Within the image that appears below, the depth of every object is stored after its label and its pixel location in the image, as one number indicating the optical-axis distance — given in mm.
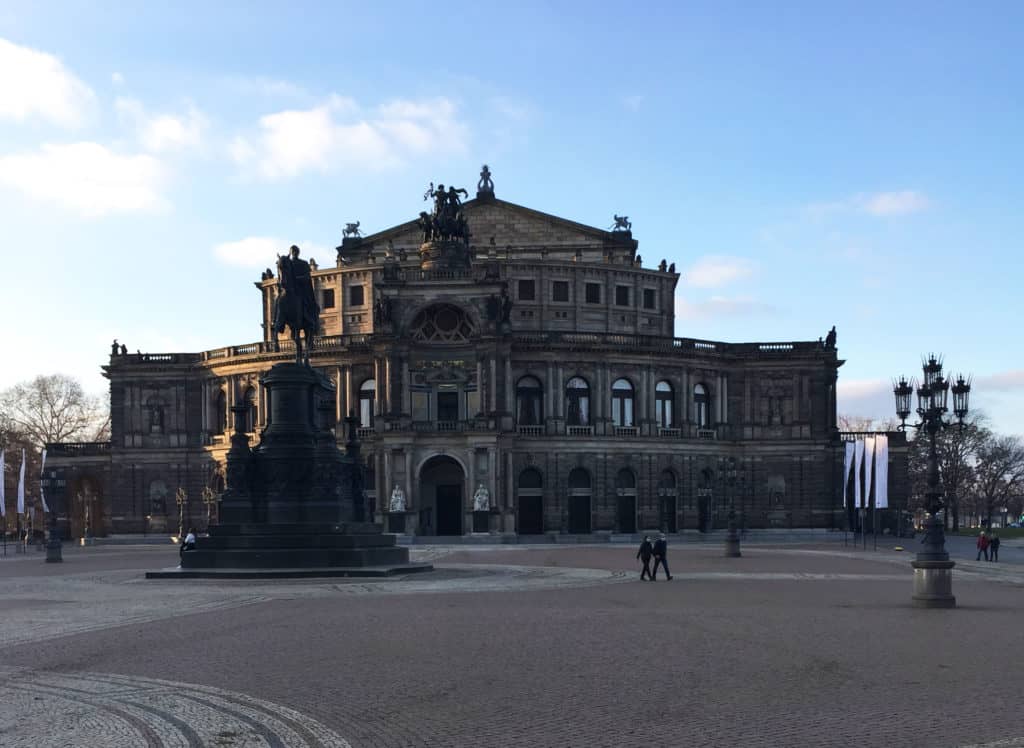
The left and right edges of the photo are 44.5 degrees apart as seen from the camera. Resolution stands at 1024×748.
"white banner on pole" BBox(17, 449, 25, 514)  80875
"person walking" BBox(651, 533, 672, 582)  40375
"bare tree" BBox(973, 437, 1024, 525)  136250
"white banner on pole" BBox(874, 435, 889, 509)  70312
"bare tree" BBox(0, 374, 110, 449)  121500
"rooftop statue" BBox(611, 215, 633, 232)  107938
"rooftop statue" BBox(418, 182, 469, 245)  90875
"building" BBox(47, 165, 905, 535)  85938
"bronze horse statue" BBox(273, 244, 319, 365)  44438
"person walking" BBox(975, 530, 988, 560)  56219
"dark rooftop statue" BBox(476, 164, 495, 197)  105562
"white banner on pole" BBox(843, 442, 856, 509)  77375
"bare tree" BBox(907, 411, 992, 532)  120125
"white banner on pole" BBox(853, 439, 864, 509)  74250
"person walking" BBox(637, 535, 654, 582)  39969
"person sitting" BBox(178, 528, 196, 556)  46312
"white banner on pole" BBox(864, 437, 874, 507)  72250
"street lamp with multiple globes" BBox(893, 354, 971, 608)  29562
